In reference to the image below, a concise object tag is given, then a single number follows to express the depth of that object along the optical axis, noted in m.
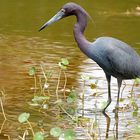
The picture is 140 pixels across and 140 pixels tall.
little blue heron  17.34
